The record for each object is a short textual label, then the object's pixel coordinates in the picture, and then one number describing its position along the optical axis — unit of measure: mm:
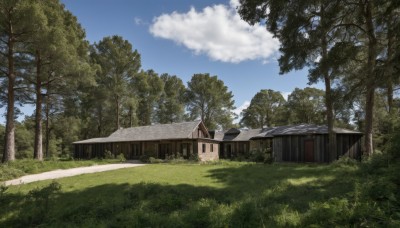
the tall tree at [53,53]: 19469
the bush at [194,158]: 26198
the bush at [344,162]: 13751
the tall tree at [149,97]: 50362
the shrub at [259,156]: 22880
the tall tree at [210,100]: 52500
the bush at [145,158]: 26975
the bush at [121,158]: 27719
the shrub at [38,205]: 8595
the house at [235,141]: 37812
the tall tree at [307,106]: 47062
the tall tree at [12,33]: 18250
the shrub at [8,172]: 14831
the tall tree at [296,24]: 10502
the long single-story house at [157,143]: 29031
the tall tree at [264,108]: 56156
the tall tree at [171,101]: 53438
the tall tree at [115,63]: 40344
